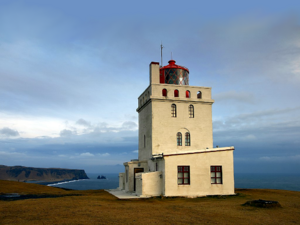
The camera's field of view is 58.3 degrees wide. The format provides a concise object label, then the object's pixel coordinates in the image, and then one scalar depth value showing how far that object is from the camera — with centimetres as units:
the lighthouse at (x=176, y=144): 2252
